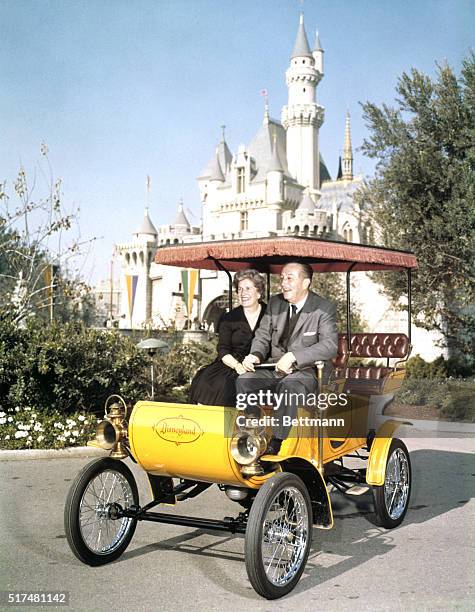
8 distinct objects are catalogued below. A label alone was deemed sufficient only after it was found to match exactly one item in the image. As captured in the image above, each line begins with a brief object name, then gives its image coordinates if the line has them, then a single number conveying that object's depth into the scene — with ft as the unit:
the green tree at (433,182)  52.29
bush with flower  29.94
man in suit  16.29
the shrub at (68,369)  33.17
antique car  14.73
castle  193.57
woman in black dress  17.47
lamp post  38.40
